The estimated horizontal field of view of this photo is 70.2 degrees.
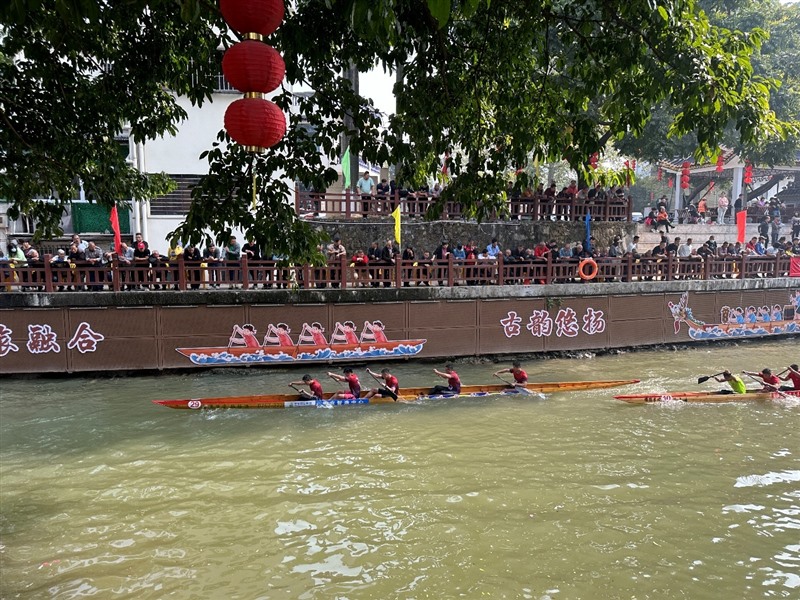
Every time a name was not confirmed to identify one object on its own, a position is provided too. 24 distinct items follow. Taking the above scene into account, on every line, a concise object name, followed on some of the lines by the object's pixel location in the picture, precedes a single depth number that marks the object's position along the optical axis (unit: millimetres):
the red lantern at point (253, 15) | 3766
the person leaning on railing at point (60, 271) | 14216
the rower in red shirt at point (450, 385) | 13266
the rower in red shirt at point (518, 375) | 13656
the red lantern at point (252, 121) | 4156
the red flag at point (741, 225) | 21906
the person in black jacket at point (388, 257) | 16266
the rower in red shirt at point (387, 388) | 12883
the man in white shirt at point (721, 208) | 29420
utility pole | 24147
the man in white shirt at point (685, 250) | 21398
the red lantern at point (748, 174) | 27350
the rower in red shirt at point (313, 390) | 12672
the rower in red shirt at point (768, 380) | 13705
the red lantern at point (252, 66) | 3979
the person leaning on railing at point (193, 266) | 14922
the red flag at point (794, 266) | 20453
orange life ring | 17547
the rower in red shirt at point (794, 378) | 13750
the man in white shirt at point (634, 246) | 20736
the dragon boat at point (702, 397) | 13156
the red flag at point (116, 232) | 16158
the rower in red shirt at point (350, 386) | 12945
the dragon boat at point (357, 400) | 12344
